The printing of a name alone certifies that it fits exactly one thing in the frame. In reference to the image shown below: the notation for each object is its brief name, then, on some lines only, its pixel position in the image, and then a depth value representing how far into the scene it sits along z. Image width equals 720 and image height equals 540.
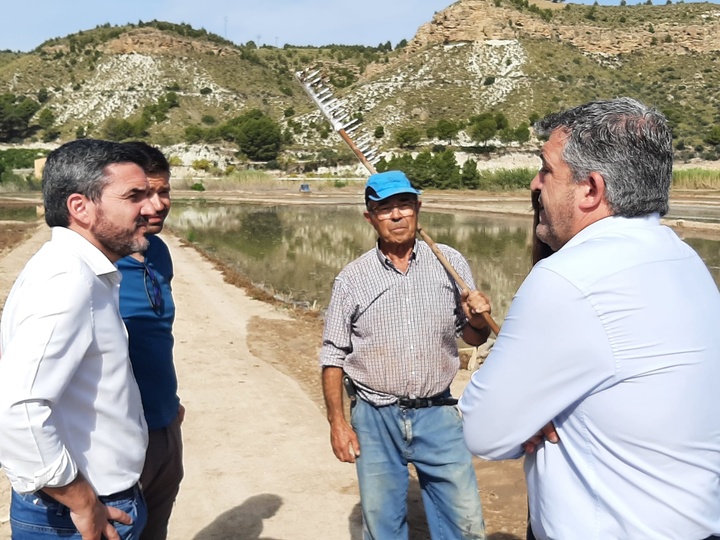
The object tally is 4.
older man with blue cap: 3.40
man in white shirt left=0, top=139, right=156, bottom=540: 2.12
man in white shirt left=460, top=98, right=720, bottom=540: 1.80
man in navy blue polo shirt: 3.30
